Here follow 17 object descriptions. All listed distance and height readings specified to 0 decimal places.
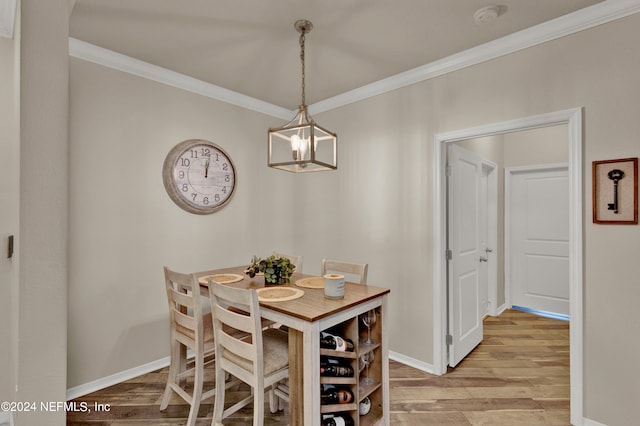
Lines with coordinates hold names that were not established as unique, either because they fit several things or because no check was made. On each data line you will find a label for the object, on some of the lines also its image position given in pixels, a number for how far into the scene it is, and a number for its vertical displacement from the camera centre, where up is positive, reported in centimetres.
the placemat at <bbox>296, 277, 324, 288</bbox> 210 -47
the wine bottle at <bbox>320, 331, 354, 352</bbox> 166 -69
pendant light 188 +47
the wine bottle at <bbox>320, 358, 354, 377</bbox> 164 -83
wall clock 276 +37
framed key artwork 178 +14
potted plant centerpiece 214 -38
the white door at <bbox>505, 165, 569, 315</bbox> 400 -30
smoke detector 189 +125
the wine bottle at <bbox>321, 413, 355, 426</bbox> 170 -114
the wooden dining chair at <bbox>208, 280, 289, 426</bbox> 154 -78
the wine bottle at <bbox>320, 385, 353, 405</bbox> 169 -99
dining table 151 -57
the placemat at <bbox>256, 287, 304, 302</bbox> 176 -48
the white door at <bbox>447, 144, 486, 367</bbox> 269 -35
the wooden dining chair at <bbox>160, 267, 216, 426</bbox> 185 -80
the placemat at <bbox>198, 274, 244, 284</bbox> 225 -47
